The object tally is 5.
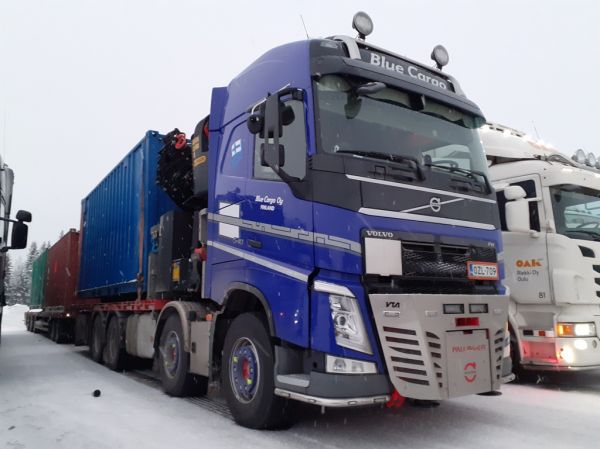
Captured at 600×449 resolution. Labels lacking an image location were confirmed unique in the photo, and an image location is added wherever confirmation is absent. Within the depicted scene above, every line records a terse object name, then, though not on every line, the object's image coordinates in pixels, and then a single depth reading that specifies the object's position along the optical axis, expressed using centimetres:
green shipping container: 1925
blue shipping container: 750
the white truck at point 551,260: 609
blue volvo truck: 366
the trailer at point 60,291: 1294
